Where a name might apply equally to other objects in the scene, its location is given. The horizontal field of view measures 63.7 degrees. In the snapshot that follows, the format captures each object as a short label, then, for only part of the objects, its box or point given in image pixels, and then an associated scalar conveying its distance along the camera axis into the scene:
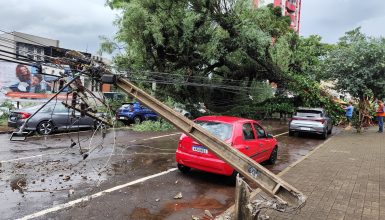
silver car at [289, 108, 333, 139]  17.67
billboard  21.98
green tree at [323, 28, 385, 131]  20.05
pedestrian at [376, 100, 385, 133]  20.56
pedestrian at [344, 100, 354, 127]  24.11
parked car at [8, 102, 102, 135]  14.55
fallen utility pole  4.83
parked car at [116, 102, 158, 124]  20.21
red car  7.96
